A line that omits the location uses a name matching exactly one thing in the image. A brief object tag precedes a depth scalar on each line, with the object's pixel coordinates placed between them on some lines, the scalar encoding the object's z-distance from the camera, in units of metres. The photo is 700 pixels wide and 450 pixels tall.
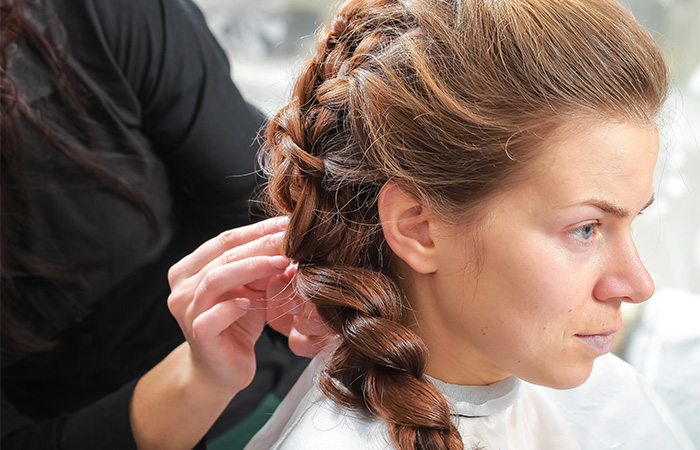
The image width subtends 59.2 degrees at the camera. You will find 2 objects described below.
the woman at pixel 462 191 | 0.59
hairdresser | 0.83
